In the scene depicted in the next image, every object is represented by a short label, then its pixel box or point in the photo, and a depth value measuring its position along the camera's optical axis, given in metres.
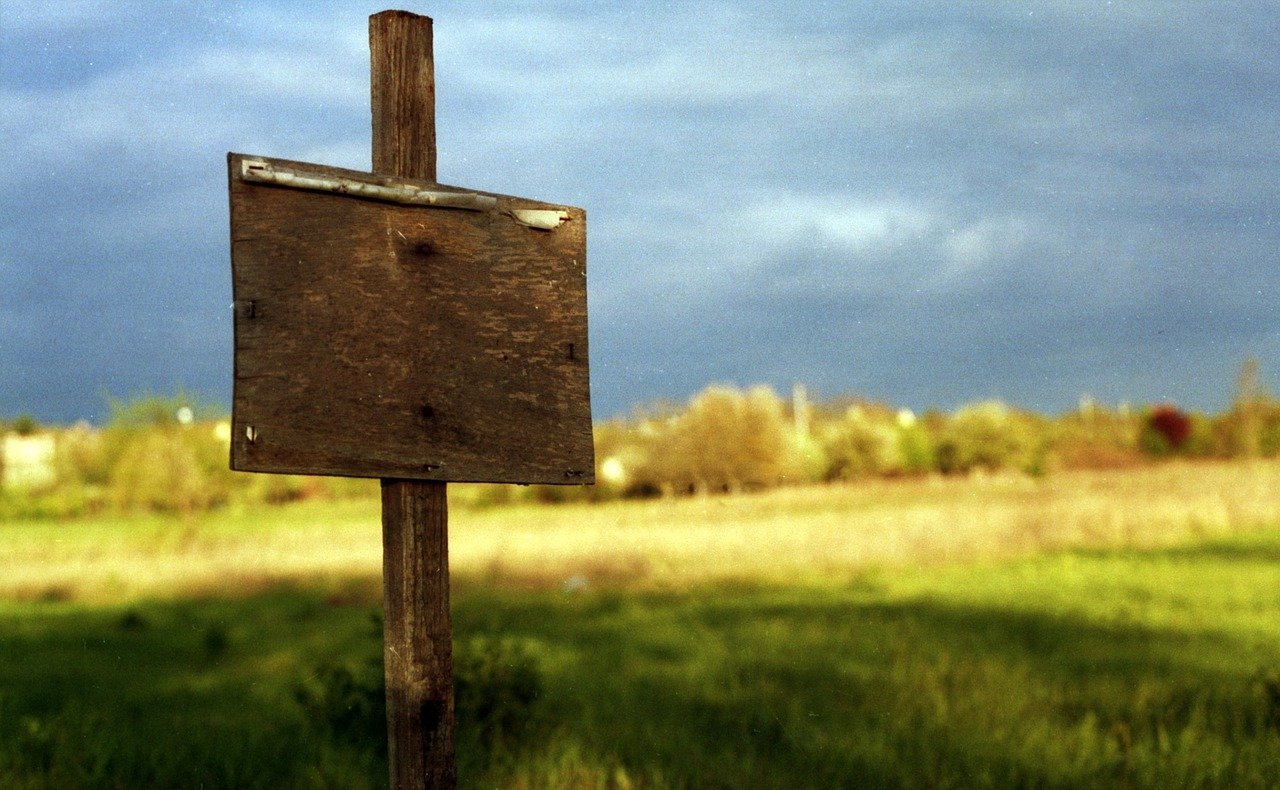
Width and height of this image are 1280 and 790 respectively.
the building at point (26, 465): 33.94
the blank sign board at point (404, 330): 3.18
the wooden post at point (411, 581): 3.51
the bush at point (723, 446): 30.66
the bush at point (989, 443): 35.88
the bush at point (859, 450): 35.44
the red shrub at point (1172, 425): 40.91
